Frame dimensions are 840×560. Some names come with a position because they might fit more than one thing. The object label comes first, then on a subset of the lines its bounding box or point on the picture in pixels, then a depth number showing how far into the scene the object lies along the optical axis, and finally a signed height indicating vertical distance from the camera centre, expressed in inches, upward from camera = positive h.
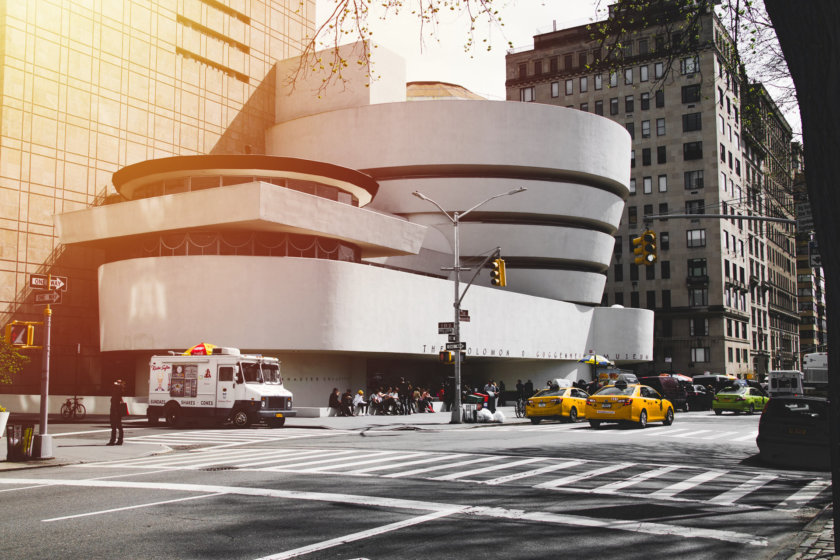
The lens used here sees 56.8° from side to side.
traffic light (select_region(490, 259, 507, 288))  1216.7 +125.2
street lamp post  1321.4 -40.6
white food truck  1178.0 -54.5
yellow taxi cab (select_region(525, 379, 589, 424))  1254.9 -85.0
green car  1574.8 -95.6
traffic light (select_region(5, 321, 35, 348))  722.2 +16.0
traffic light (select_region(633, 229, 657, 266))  933.2 +125.6
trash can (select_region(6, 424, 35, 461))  706.8 -82.5
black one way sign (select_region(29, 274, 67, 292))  732.0 +67.3
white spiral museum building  1614.2 +267.7
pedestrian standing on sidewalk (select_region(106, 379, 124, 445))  875.4 -66.2
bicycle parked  1441.9 -106.0
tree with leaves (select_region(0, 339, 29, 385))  1429.6 -14.4
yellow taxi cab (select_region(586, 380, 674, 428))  1087.6 -74.5
